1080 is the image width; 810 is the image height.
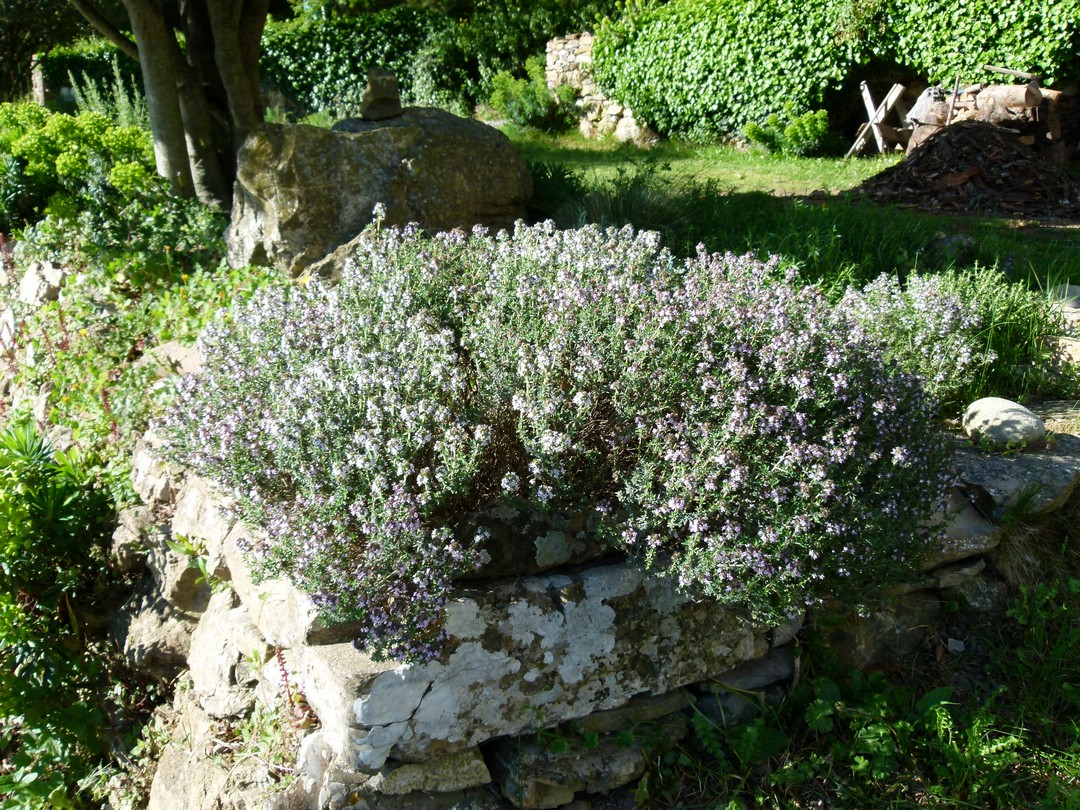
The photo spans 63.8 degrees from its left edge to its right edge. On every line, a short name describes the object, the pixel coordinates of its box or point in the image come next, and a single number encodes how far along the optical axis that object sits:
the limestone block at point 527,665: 2.73
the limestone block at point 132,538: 4.24
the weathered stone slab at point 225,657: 3.42
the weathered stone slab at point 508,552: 2.99
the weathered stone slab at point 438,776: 2.82
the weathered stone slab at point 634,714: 3.11
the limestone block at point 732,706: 3.23
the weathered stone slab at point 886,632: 3.44
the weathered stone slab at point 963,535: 3.54
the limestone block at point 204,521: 3.61
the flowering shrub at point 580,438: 2.73
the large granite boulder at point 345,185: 5.79
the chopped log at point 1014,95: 9.46
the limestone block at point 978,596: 3.65
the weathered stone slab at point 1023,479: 3.69
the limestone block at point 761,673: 3.28
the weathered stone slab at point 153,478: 4.26
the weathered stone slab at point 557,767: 2.97
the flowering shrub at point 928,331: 3.92
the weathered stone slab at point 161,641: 3.96
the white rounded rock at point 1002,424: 3.93
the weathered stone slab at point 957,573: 3.61
